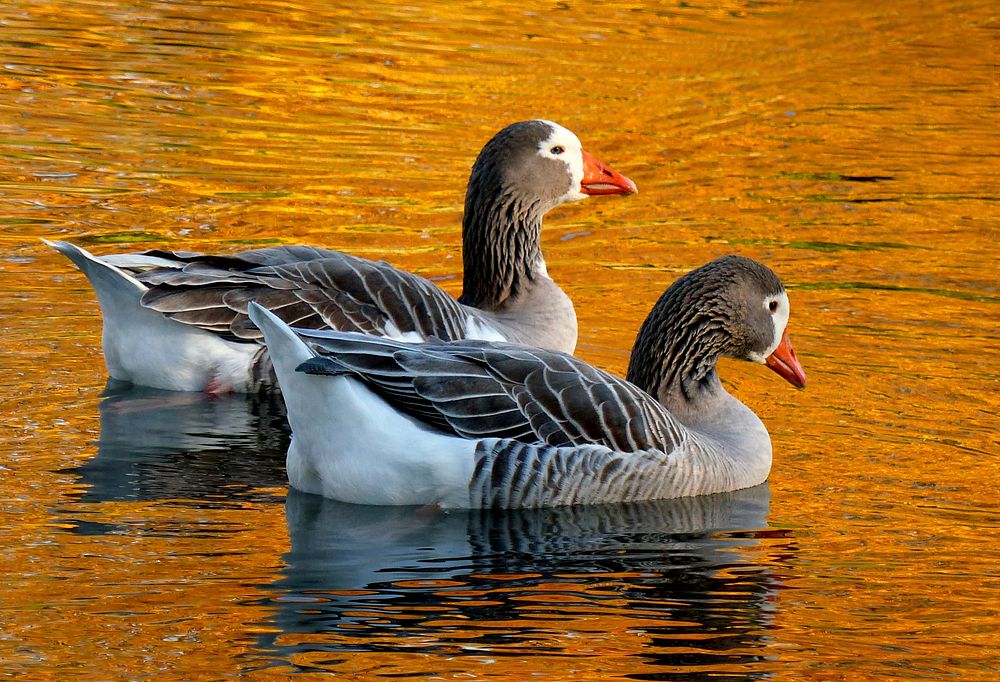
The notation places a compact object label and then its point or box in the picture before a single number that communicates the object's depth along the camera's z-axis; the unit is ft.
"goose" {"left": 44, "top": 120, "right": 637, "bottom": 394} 63.46
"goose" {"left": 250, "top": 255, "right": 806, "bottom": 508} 51.98
